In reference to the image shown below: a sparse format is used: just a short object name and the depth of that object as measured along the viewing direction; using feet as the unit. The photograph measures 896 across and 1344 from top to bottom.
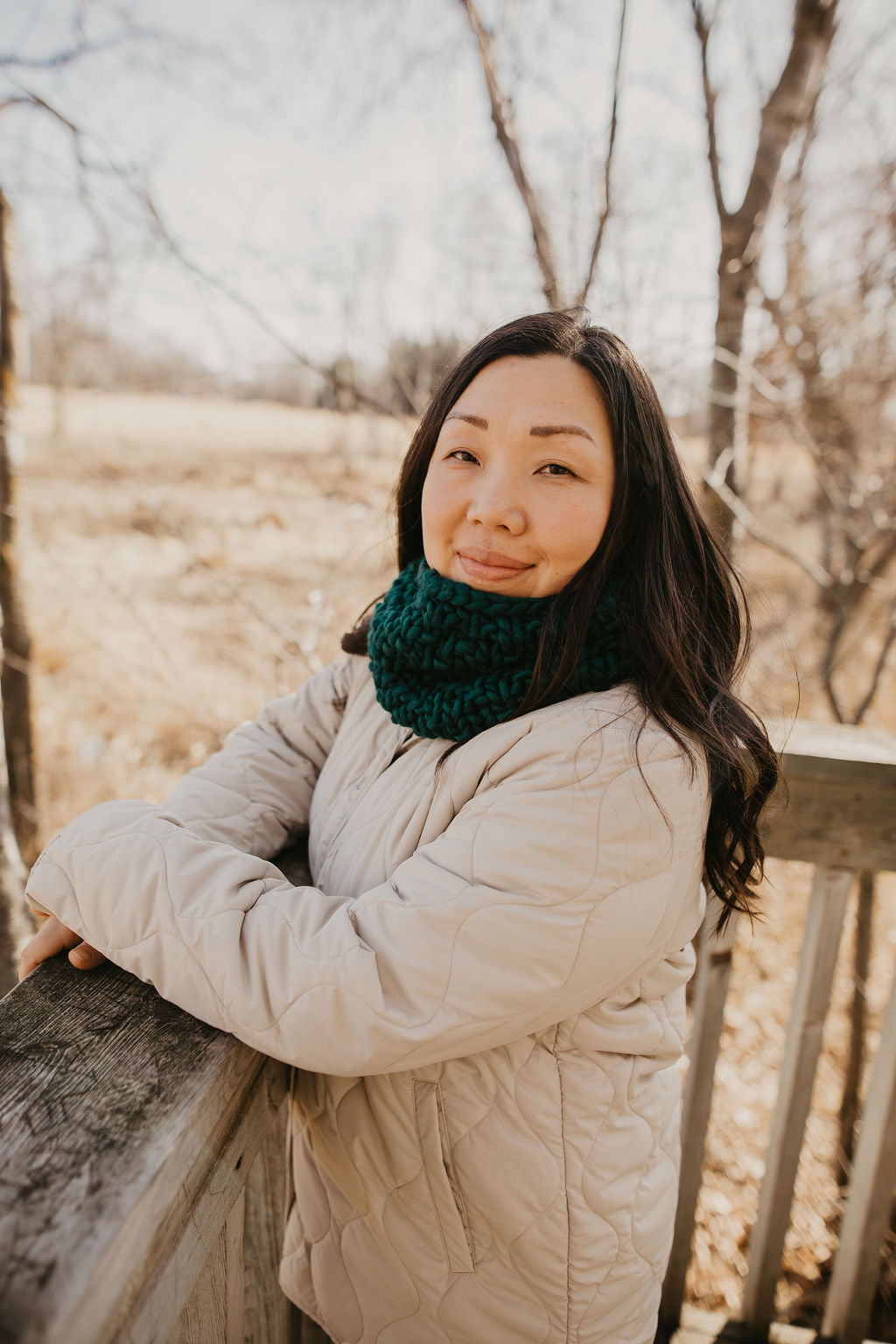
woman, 2.90
